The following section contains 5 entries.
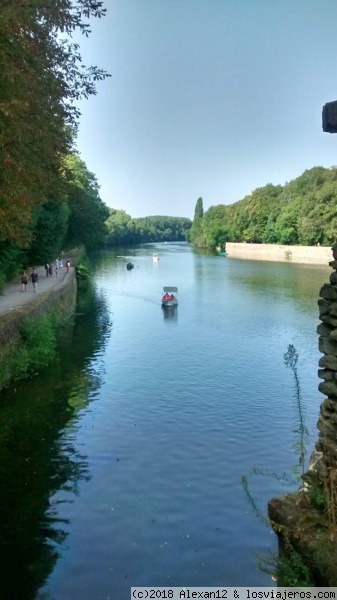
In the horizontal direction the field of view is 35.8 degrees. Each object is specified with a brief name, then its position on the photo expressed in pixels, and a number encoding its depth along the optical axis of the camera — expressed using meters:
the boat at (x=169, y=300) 39.78
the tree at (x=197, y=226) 166.02
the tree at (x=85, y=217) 56.25
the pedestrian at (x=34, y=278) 30.08
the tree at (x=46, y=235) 36.03
